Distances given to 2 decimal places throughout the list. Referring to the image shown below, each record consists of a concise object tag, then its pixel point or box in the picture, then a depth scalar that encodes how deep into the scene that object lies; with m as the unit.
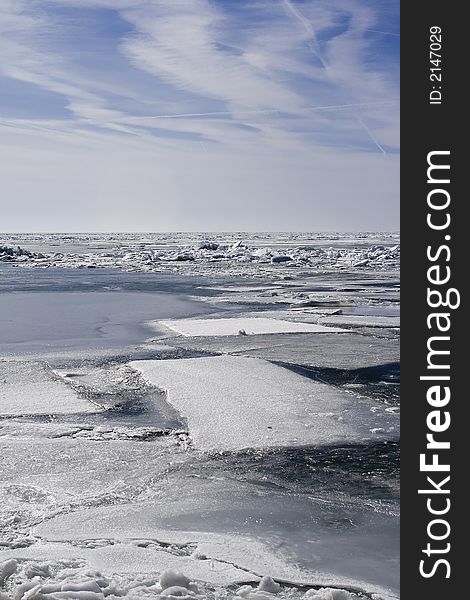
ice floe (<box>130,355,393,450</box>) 6.35
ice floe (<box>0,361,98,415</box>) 7.25
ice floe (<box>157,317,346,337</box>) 12.65
